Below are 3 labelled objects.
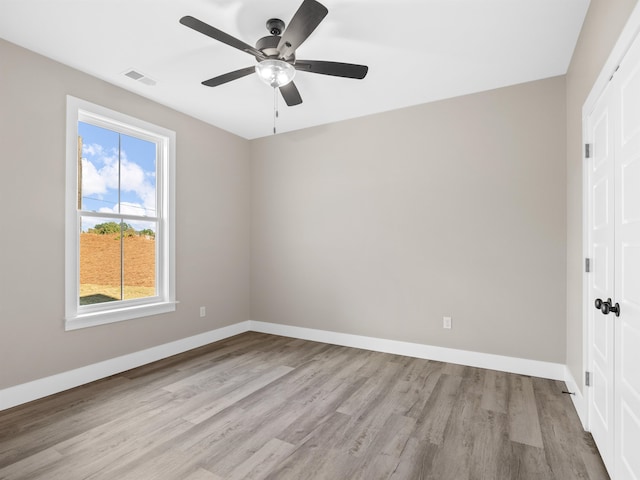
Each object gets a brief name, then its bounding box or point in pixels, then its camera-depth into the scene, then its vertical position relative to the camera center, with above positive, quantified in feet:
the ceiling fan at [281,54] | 6.38 +4.09
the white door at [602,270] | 5.91 -0.56
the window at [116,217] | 9.96 +0.80
